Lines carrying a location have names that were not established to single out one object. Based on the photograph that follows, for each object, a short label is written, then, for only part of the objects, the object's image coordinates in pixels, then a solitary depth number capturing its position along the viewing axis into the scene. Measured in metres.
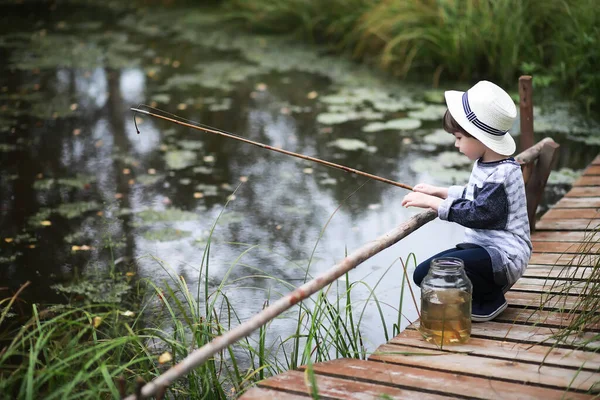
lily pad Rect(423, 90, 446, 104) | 7.79
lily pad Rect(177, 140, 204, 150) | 6.89
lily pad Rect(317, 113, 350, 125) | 7.40
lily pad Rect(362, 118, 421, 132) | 7.17
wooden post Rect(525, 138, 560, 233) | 4.48
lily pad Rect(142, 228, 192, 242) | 5.12
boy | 3.12
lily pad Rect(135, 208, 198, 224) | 5.43
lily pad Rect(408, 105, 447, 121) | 7.38
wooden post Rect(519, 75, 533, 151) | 4.67
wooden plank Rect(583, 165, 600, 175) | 5.28
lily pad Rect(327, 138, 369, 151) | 6.70
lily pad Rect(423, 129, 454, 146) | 6.79
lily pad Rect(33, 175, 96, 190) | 5.99
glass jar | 2.99
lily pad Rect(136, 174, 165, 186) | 6.08
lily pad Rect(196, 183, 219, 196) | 5.88
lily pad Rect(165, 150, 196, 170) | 6.43
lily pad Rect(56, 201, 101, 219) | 5.49
